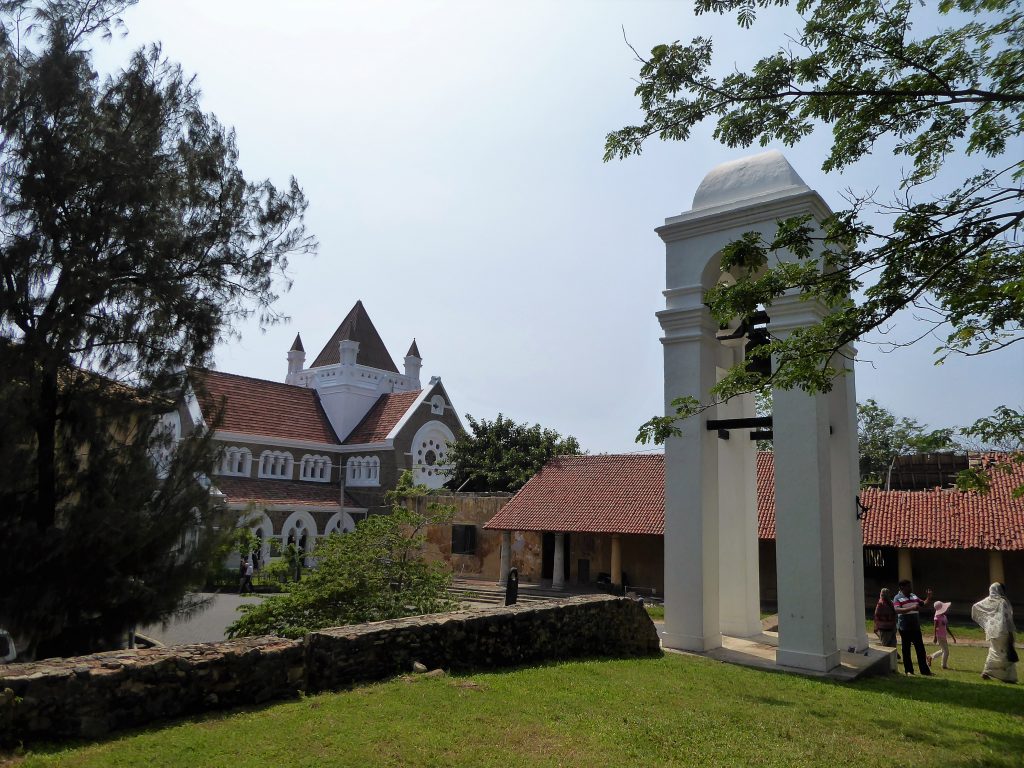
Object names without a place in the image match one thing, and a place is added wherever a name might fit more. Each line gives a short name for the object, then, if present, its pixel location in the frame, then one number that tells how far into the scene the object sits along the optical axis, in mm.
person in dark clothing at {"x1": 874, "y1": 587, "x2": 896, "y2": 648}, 11789
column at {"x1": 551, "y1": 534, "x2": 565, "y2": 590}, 23078
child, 11172
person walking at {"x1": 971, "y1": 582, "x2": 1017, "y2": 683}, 9461
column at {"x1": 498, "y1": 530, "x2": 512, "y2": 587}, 24031
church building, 31234
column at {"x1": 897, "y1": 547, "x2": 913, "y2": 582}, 19645
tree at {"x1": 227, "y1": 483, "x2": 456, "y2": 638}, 9062
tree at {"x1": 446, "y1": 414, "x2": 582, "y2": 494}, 30125
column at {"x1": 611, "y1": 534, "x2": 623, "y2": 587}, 22250
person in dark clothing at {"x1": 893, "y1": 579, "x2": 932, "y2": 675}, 9931
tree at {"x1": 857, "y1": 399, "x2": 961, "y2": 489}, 40250
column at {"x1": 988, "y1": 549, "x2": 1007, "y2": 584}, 18484
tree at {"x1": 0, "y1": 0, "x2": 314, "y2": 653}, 8820
